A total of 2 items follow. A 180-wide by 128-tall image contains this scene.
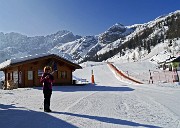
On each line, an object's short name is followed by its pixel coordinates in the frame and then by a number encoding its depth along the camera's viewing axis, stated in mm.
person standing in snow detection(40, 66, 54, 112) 4411
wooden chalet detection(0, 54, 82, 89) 13285
